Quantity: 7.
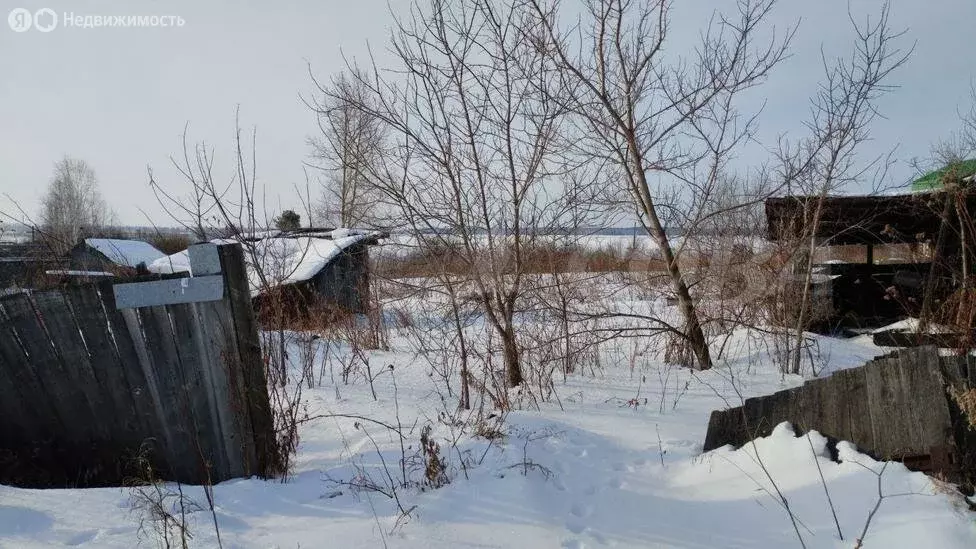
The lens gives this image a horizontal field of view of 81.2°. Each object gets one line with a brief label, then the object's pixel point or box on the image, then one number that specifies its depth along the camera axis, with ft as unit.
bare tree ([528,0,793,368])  20.48
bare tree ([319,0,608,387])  17.76
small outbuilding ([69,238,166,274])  39.86
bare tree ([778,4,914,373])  21.04
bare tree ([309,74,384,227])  18.10
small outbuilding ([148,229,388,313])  33.10
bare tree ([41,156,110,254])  140.90
